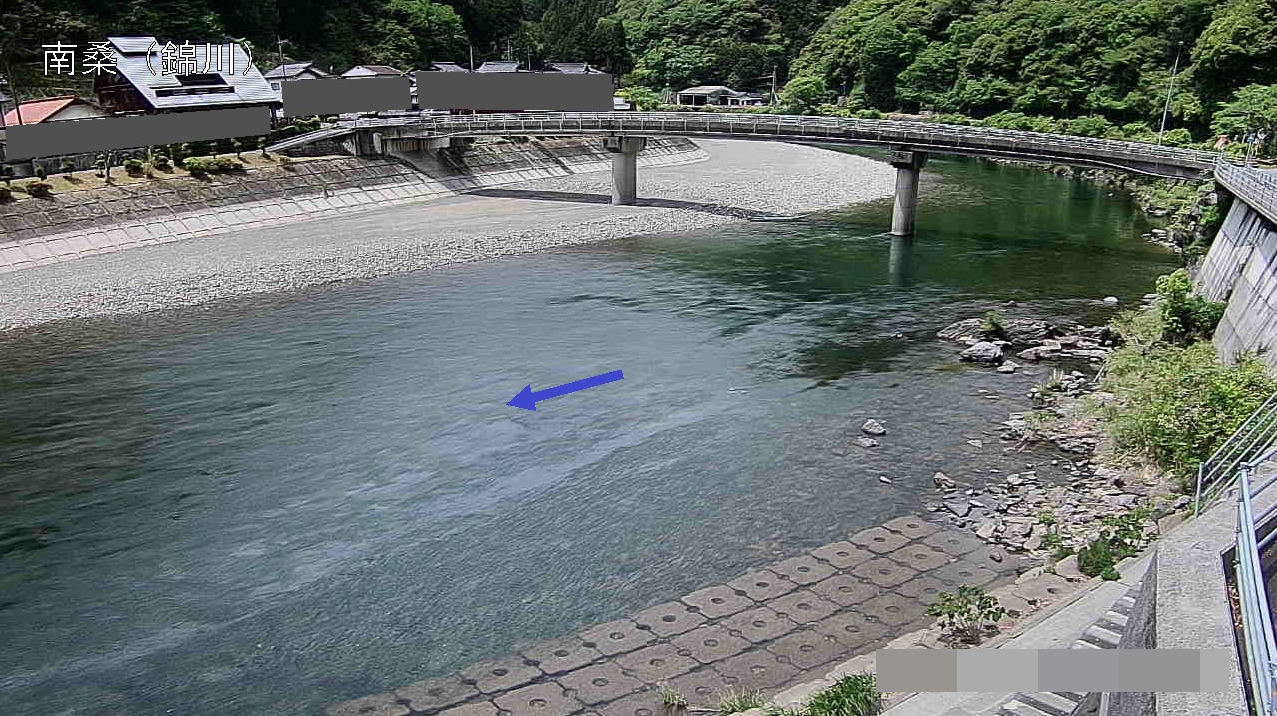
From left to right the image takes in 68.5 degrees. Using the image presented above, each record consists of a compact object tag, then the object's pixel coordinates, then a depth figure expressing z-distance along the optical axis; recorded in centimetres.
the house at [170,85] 5509
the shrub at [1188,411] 1852
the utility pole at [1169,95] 6038
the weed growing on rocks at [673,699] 1291
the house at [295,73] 6888
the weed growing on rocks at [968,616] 1400
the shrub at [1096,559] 1505
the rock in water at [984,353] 2844
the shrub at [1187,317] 2844
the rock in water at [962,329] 3103
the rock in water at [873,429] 2300
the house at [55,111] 5269
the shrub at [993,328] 3077
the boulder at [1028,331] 3061
